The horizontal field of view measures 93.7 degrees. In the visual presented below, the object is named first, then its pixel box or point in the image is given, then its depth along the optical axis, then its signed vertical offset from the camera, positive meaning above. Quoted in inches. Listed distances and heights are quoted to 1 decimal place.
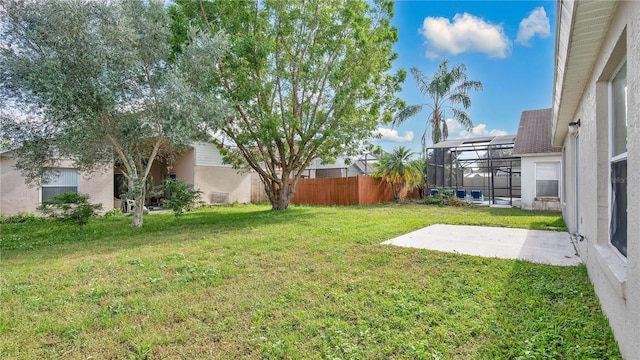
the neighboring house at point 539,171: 473.7 +21.0
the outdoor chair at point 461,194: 661.9 -20.8
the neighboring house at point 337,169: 949.8 +50.5
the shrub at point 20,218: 425.7 -47.6
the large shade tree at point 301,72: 403.9 +163.0
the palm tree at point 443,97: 824.3 +245.4
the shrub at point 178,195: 378.0 -12.4
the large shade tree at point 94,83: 258.1 +96.4
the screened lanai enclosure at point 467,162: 621.6 +51.5
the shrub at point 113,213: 488.6 -46.6
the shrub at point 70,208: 330.6 -25.3
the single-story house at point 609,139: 71.2 +15.4
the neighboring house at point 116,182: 445.7 +6.8
